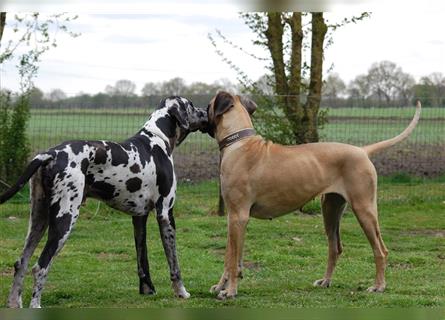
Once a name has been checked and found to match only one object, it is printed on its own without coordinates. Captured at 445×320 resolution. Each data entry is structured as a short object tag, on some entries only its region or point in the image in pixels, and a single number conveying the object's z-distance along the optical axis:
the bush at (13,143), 14.59
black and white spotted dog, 5.96
